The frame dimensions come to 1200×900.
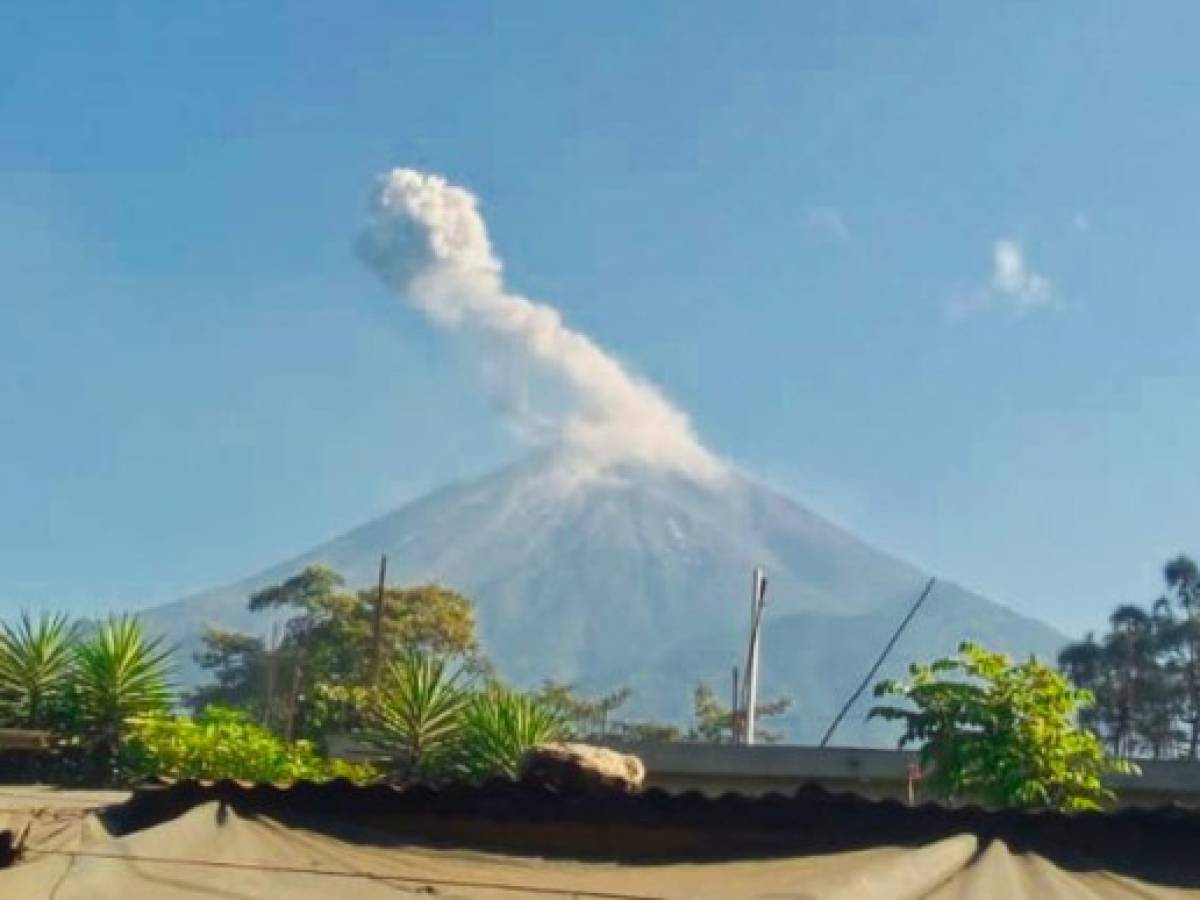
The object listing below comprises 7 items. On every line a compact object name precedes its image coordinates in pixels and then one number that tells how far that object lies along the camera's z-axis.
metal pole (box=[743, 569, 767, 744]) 23.31
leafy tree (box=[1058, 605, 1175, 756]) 52.94
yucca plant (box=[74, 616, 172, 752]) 16.22
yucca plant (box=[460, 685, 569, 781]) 15.70
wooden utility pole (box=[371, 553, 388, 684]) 27.10
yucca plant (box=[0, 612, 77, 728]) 16.47
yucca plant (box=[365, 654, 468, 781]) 16.39
